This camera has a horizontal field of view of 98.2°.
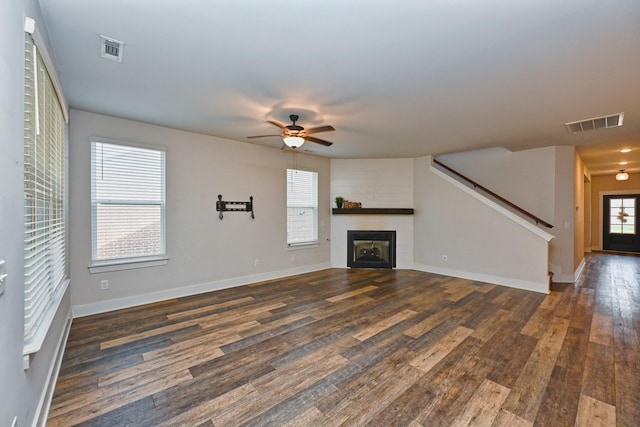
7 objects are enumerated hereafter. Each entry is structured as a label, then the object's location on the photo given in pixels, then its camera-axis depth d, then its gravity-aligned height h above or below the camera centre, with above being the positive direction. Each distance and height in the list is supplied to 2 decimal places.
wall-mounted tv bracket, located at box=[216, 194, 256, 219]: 4.76 +0.11
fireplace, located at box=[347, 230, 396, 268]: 6.51 -0.86
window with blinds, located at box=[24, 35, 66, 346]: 1.64 +0.12
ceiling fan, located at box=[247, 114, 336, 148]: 3.48 +1.03
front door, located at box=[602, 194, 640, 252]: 8.74 -0.35
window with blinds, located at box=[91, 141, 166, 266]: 3.64 +0.13
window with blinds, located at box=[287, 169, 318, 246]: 5.86 +0.12
